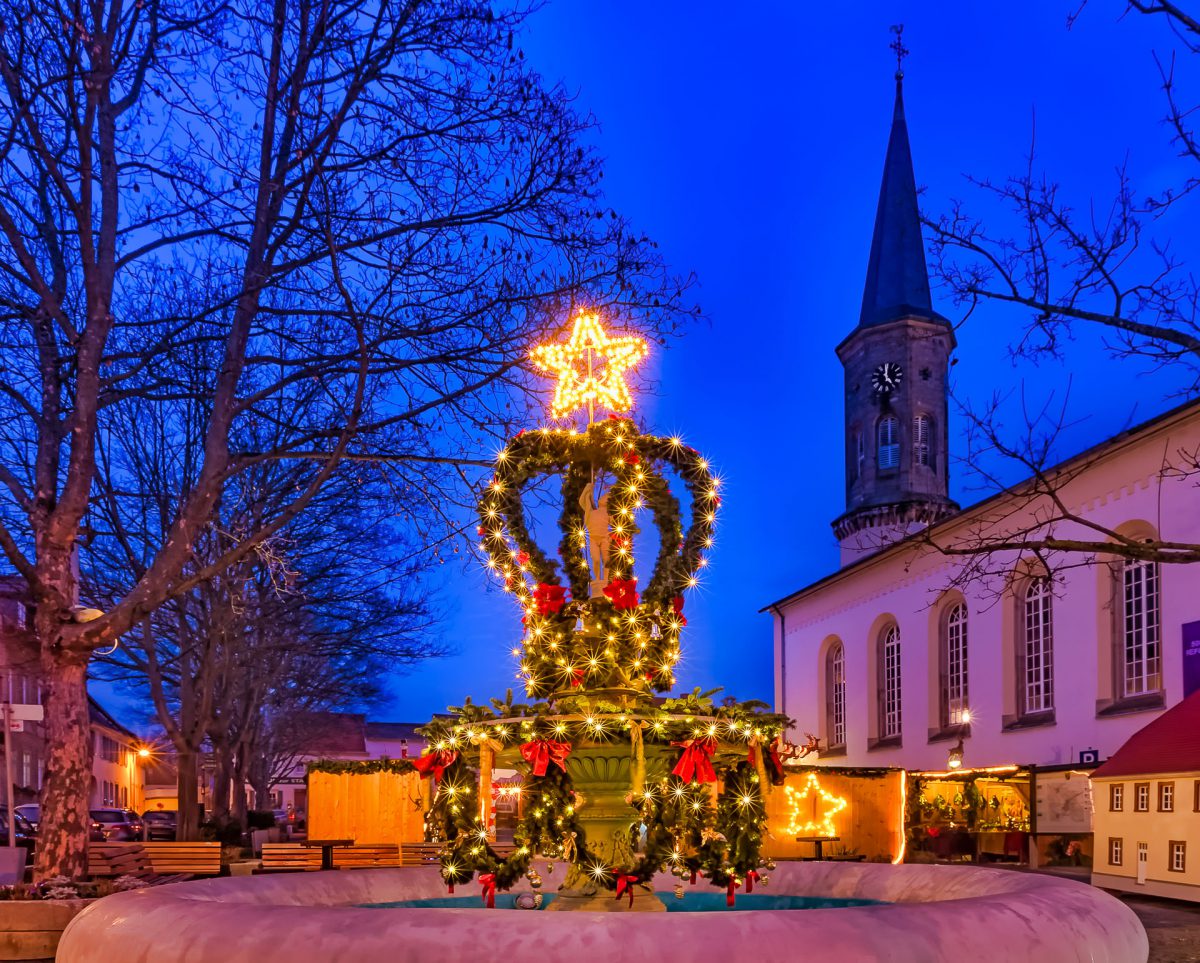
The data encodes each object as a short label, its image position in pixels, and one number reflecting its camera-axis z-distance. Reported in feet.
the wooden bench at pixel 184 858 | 69.46
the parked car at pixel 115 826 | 116.42
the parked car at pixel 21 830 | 76.24
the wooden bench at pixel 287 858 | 75.46
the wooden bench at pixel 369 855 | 79.10
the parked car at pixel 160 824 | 117.50
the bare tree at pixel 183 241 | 41.32
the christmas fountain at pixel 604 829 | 16.33
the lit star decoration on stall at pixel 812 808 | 92.68
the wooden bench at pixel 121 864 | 55.16
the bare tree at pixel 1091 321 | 31.94
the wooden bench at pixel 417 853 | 82.53
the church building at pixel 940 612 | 99.25
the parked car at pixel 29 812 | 133.80
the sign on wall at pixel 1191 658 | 85.56
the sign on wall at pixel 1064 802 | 95.35
